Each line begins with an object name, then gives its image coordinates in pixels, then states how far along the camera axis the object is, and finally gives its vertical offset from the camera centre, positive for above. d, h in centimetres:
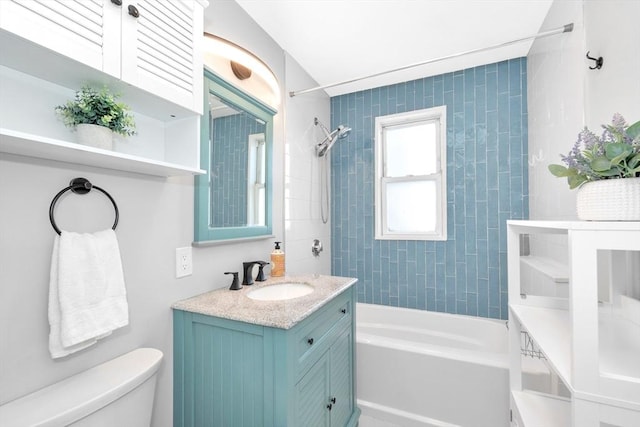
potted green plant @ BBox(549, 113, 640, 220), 69 +11
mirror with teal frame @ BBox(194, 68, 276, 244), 139 +29
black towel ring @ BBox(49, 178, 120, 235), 86 +10
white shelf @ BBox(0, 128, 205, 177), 67 +19
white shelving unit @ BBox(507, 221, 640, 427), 65 -37
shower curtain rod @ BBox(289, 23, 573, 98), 153 +100
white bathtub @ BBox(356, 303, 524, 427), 157 -102
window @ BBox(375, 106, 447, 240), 256 +38
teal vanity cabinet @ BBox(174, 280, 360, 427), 102 -62
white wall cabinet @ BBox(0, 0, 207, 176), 69 +42
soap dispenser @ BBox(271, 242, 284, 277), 177 -30
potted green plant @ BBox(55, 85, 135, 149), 83 +31
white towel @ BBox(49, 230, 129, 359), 82 -23
